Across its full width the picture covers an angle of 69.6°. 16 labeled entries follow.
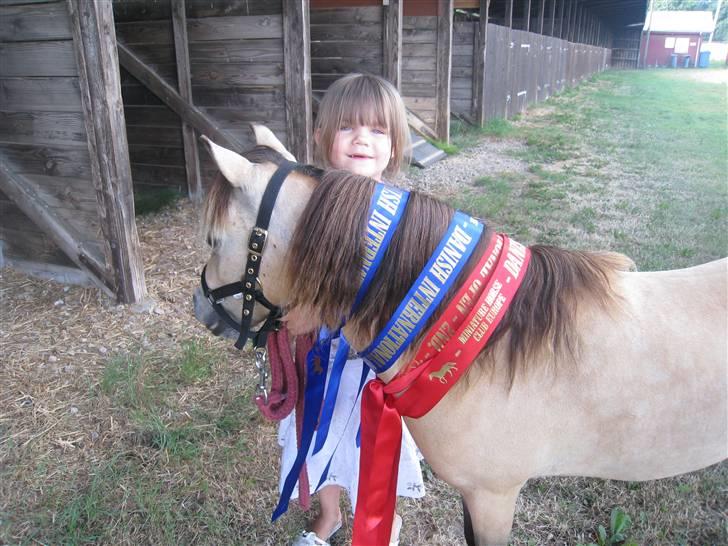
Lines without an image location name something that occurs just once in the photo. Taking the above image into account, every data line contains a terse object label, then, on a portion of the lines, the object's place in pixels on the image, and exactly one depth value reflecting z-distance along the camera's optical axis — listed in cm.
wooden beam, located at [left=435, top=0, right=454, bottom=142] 838
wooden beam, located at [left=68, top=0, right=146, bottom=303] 323
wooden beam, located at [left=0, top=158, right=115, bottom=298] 375
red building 5228
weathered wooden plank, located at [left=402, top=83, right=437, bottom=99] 888
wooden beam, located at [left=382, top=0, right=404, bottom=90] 703
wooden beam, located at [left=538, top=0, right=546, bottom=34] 1716
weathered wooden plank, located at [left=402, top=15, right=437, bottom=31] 848
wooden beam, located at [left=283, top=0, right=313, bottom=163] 478
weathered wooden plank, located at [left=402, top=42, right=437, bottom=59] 866
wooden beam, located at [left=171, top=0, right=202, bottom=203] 535
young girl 200
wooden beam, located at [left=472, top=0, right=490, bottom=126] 995
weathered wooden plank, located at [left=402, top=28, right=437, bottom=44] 859
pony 135
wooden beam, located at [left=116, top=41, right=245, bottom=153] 552
